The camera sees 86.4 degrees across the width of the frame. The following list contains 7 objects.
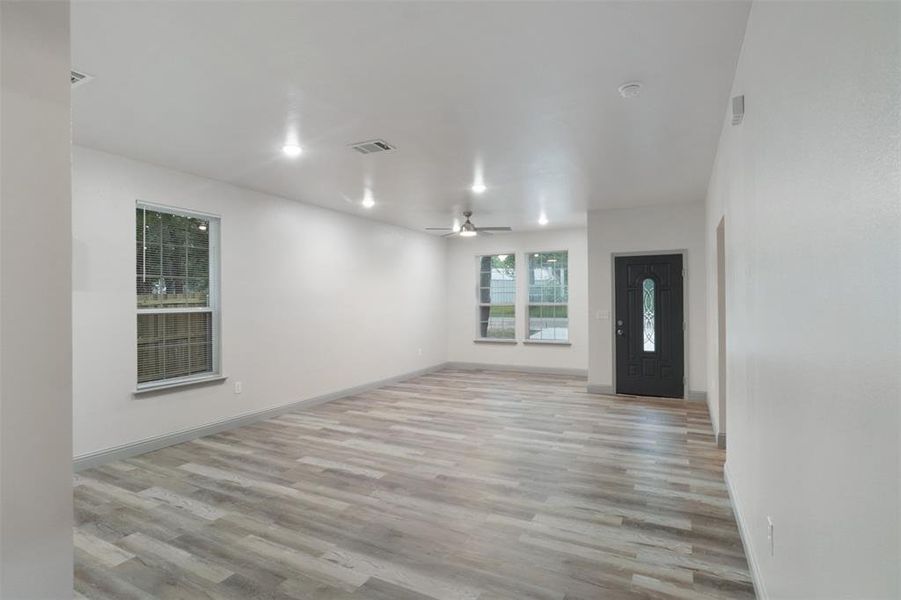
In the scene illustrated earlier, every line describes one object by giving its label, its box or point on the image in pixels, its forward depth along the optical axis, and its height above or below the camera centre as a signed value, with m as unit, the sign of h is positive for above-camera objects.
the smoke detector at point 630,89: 2.91 +1.31
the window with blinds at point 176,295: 4.58 +0.08
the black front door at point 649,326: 6.70 -0.37
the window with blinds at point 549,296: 8.98 +0.10
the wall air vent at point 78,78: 2.79 +1.34
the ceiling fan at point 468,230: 6.37 +0.96
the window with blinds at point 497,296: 9.49 +0.11
